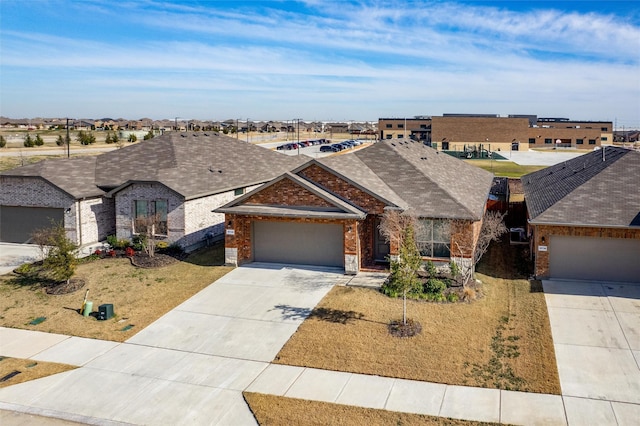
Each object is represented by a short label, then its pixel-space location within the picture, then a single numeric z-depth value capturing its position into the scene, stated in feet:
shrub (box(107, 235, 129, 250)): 83.66
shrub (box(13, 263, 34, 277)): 71.05
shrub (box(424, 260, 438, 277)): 63.87
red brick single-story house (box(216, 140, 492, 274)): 69.51
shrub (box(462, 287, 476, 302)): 59.57
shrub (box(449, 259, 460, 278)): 62.64
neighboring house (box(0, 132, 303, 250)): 83.76
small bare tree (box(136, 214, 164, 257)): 78.33
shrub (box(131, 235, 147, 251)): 81.15
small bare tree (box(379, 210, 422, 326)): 52.80
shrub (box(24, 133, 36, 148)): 194.29
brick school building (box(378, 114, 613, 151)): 311.68
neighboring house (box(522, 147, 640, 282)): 63.82
